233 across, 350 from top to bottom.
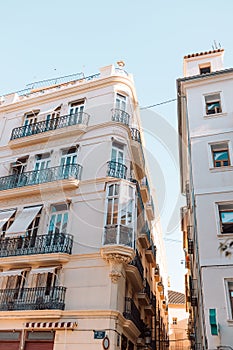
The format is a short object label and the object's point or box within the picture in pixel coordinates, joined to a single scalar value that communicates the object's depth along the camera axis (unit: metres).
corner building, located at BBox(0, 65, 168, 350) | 13.45
